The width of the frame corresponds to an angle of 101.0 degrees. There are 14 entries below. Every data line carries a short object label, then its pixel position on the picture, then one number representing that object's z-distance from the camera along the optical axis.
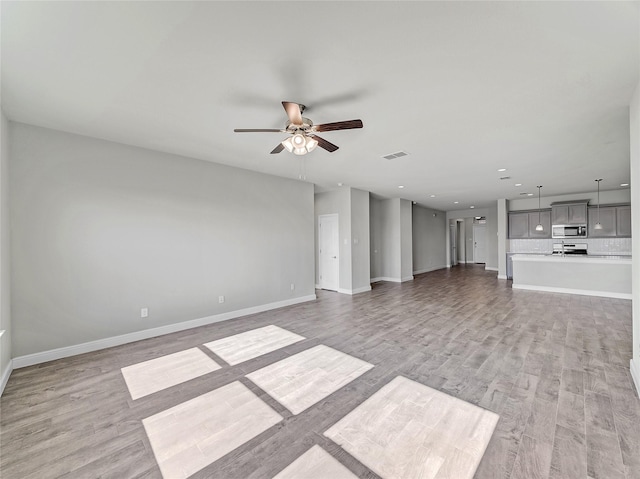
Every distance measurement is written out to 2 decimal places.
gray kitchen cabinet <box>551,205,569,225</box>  8.12
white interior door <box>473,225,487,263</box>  14.19
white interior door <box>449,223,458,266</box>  12.88
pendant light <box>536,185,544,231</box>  8.03
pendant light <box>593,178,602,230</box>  7.12
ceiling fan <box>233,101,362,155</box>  2.40
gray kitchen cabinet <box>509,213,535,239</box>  8.90
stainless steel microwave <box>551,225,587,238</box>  7.94
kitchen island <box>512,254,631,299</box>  6.03
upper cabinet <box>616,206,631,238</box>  7.28
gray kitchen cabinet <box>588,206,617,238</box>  7.48
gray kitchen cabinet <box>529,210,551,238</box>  8.55
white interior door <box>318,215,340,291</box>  7.14
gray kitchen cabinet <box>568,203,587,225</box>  7.82
